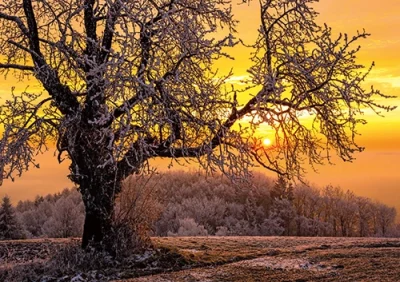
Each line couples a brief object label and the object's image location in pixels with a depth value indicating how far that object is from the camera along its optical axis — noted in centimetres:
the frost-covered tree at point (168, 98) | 909
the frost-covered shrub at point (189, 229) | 3778
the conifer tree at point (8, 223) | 2725
